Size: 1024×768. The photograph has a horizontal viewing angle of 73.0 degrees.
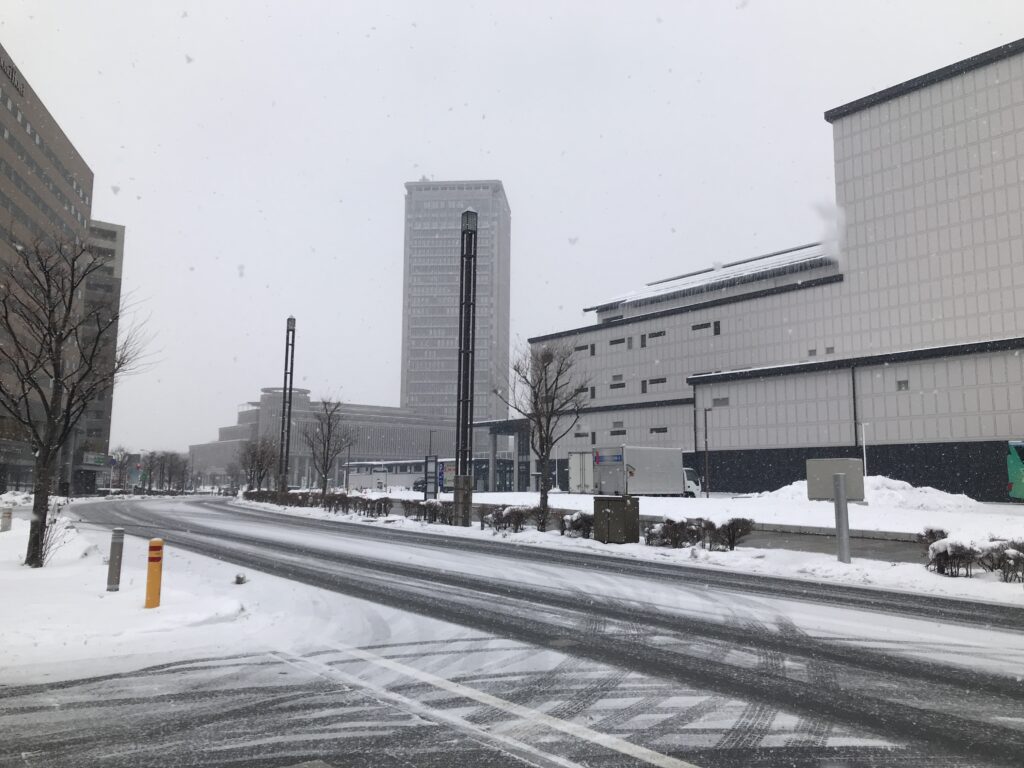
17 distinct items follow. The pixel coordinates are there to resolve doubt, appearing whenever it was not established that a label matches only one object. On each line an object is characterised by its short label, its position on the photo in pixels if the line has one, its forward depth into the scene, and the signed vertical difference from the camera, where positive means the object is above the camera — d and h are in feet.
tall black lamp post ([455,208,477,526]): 94.79 +16.64
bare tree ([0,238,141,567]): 43.33 +6.94
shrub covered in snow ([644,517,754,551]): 59.21 -5.57
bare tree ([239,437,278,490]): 215.72 +2.35
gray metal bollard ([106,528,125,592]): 33.55 -4.87
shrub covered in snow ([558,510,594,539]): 70.08 -5.67
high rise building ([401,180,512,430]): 642.76 +57.15
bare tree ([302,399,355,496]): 153.48 +6.66
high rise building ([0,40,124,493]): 214.07 +96.93
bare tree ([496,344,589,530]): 84.91 +10.20
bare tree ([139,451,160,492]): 311.88 -0.05
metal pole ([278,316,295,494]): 161.58 +13.01
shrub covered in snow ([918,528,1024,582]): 41.39 -5.20
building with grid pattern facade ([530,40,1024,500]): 141.79 +36.48
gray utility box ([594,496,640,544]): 64.08 -4.82
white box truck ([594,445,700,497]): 126.31 -0.35
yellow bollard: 29.96 -4.87
